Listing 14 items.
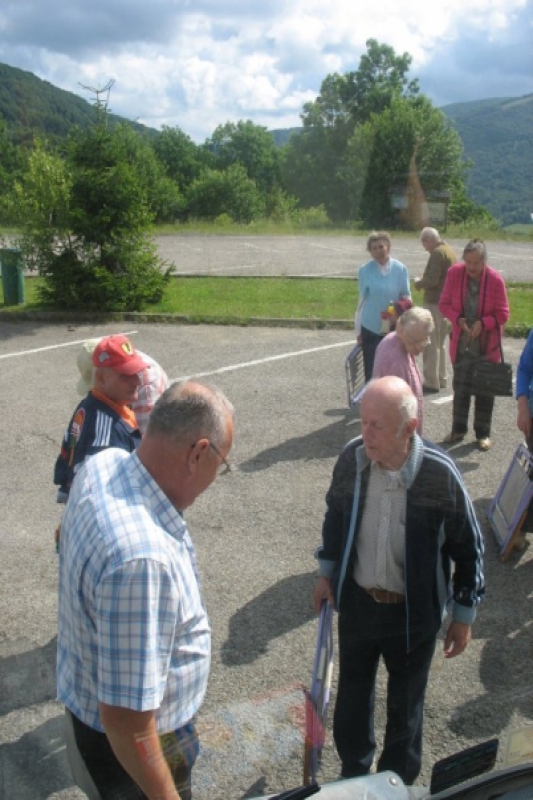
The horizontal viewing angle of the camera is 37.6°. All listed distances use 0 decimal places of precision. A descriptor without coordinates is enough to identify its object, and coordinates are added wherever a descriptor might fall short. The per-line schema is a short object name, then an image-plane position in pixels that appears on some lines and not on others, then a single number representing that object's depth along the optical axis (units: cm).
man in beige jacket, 847
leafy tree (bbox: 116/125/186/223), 1391
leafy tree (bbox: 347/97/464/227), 2616
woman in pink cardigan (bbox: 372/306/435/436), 521
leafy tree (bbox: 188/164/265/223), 4881
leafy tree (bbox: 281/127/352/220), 3431
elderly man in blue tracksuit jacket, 281
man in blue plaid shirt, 171
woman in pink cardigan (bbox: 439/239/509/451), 675
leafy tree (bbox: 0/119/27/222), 1309
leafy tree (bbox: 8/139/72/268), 1268
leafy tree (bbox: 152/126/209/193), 5962
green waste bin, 1355
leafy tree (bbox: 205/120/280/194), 5697
